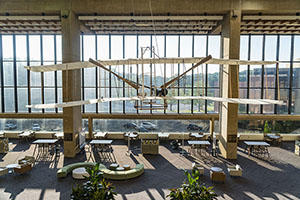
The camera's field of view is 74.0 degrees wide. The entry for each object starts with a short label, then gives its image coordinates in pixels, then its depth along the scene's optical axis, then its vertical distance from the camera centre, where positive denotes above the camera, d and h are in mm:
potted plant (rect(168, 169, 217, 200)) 5340 -2728
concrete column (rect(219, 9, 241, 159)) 11586 +624
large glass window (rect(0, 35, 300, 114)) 16359 +2478
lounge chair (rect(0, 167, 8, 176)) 9367 -3749
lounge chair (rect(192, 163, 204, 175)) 9565 -3603
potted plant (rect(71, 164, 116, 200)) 5500 -2775
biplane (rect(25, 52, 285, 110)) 6848 +949
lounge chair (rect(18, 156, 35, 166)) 10201 -3591
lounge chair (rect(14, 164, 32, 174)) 9625 -3766
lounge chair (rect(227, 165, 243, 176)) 9547 -3737
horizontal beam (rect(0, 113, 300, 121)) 15941 -1863
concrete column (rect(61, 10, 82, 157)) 11914 +728
